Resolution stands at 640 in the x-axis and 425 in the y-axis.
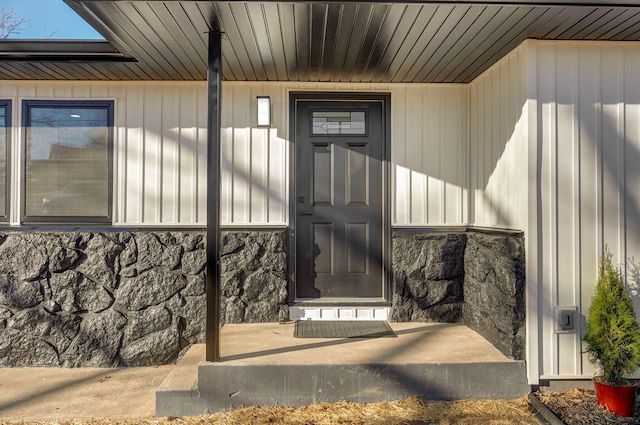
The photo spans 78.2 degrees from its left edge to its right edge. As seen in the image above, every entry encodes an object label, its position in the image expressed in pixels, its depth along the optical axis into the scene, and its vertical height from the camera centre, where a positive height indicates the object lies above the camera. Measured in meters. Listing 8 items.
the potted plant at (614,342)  2.44 -0.77
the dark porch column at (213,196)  2.70 +0.18
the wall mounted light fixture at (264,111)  3.63 +1.02
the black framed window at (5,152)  3.58 +0.64
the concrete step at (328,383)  2.62 -1.10
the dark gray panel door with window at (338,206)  3.78 +0.15
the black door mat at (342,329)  3.26 -0.93
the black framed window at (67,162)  3.60 +0.56
